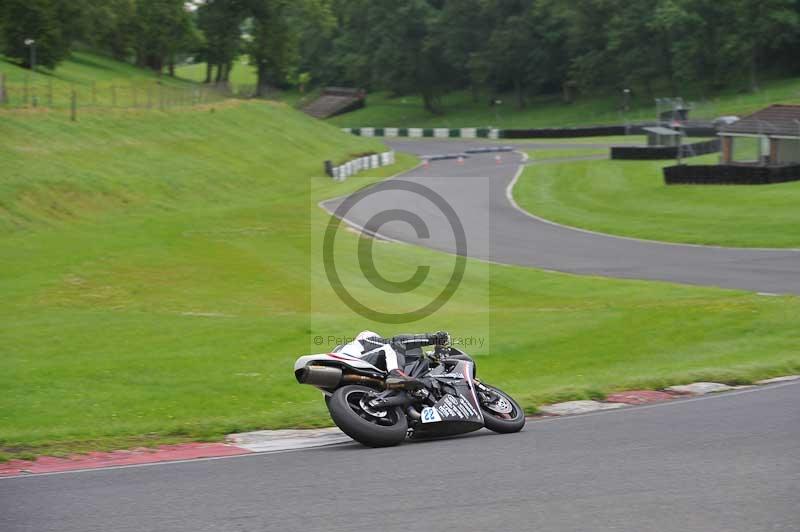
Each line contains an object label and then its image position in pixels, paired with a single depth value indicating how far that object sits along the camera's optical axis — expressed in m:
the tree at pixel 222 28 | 111.25
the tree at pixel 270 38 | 109.75
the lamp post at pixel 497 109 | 114.68
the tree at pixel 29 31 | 72.25
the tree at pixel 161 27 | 107.25
